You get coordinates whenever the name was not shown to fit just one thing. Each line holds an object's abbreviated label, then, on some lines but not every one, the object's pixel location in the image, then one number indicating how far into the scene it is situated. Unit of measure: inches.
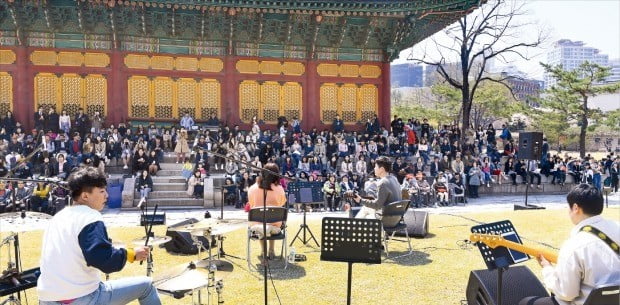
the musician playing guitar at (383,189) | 319.3
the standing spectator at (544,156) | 851.8
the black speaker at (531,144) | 656.4
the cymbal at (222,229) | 228.3
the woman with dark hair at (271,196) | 304.3
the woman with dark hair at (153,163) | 668.1
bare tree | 1074.7
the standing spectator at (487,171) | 801.6
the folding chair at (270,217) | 287.7
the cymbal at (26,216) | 194.5
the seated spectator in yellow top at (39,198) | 539.5
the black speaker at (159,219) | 388.3
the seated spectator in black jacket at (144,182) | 617.6
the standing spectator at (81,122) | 740.6
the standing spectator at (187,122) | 781.9
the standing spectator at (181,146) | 711.1
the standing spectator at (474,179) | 763.4
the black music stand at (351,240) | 192.9
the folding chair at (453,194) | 712.4
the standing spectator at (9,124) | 714.2
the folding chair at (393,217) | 316.8
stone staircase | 608.7
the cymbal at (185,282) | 171.2
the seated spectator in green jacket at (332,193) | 629.9
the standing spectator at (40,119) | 732.0
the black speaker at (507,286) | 186.5
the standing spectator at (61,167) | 617.2
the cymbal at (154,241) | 230.9
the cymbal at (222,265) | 246.4
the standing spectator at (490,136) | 953.5
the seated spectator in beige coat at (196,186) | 636.1
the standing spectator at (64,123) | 738.2
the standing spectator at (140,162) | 657.0
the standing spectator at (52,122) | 738.2
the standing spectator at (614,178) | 884.6
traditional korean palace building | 723.4
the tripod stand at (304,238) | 358.2
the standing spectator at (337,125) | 840.9
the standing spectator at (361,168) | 715.7
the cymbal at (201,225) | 234.1
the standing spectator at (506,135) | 948.6
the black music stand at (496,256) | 167.9
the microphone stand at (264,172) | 207.3
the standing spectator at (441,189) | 695.1
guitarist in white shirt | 141.1
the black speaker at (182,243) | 332.8
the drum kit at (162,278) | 171.9
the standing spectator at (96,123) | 740.0
